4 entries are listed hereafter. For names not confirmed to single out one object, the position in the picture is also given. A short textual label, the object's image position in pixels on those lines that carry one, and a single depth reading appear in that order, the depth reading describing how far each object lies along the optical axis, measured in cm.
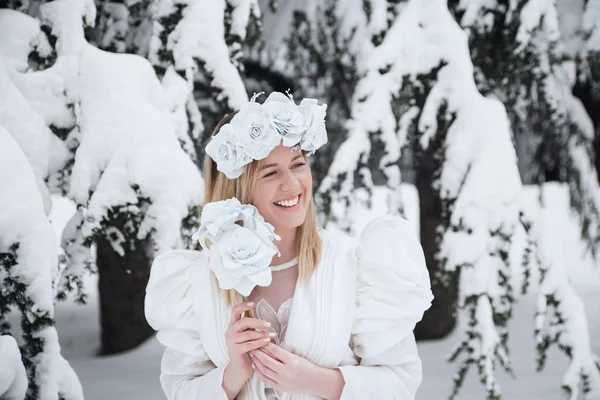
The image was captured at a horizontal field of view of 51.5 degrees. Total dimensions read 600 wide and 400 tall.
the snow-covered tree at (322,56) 430
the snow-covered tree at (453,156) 278
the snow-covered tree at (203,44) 279
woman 169
